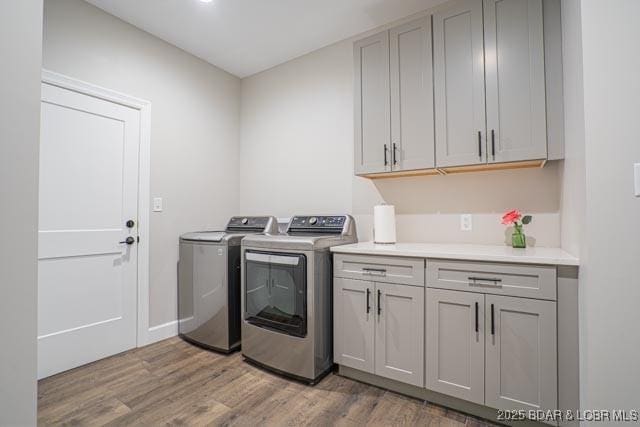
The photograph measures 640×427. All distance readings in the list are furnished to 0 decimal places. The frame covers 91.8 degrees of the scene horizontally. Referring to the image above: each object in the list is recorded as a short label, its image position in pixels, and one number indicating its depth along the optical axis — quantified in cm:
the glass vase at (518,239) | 196
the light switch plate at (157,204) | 274
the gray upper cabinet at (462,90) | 176
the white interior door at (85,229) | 214
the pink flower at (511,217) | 198
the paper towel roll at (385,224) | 234
